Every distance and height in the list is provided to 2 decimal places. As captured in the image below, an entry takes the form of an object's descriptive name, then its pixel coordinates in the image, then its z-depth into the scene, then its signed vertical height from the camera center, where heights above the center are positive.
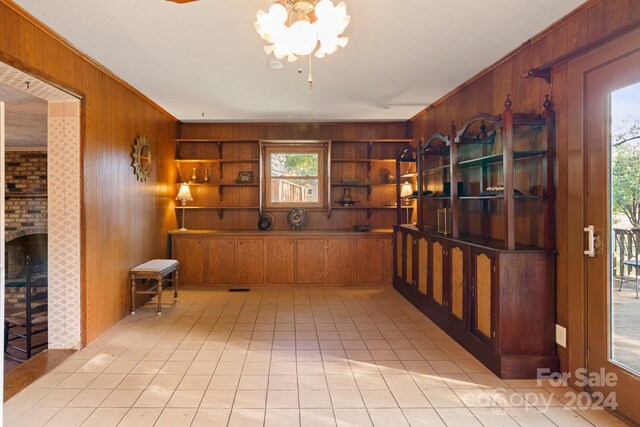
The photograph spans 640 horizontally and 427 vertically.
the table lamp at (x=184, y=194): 5.55 +0.30
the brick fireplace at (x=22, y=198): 6.57 +0.30
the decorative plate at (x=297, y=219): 5.83 -0.12
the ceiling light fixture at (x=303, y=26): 1.86 +1.02
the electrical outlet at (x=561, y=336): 2.55 -0.93
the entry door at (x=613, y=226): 2.11 -0.10
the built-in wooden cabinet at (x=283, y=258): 5.46 -0.72
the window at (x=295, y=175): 5.96 +0.64
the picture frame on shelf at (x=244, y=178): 5.86 +0.58
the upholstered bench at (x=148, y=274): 4.12 -0.73
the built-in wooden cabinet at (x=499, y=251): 2.65 -0.34
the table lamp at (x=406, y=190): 5.41 +0.33
